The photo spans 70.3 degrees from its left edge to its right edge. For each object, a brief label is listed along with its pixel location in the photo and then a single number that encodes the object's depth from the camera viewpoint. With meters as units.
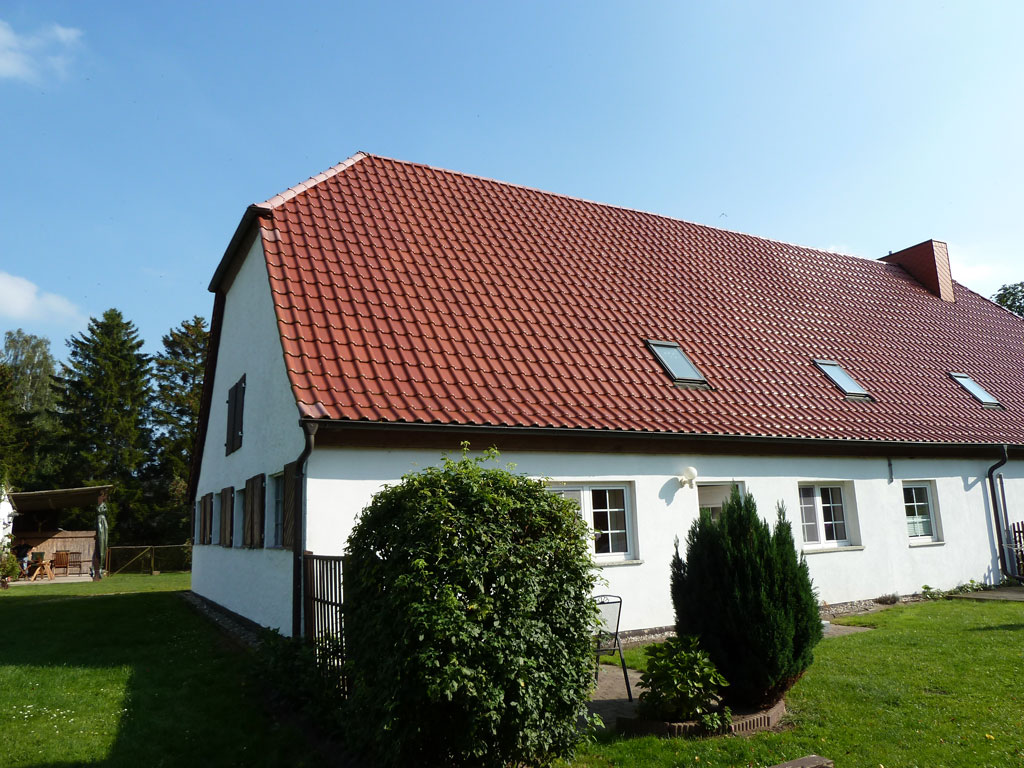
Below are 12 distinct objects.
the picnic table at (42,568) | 29.03
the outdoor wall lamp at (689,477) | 10.53
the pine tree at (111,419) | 41.00
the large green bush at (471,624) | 4.50
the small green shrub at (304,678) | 5.98
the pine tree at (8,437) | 38.69
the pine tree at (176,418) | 41.22
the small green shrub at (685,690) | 5.80
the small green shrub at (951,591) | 12.96
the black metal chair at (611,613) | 6.72
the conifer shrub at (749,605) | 5.95
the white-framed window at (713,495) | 11.54
